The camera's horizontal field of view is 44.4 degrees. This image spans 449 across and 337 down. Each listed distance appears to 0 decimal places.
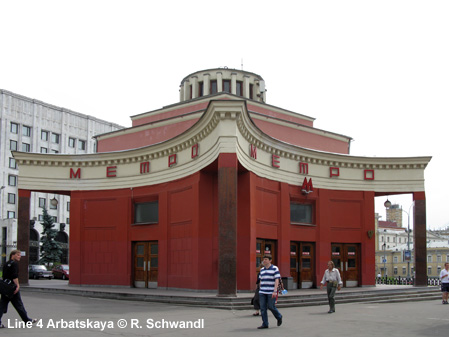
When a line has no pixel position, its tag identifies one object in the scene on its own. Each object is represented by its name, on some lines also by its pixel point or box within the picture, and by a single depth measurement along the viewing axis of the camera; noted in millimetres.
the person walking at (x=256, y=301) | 16252
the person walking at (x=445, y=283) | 21484
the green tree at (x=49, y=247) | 68688
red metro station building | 23750
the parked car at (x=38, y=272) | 46062
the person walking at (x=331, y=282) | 17672
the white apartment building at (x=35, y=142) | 76625
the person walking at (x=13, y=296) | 12828
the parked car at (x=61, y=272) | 45594
